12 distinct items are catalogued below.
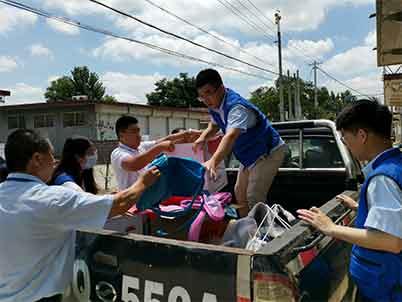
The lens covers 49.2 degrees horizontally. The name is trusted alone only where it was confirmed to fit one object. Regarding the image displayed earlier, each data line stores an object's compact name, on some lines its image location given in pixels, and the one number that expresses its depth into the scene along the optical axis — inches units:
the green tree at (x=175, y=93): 2807.6
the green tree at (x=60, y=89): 2694.4
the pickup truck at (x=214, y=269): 56.4
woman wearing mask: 117.1
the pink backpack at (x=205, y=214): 107.3
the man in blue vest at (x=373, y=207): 63.0
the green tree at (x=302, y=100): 2156.6
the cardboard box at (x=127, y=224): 107.0
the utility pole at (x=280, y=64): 1250.0
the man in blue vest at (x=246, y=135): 128.2
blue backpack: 103.6
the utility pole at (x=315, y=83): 2172.2
